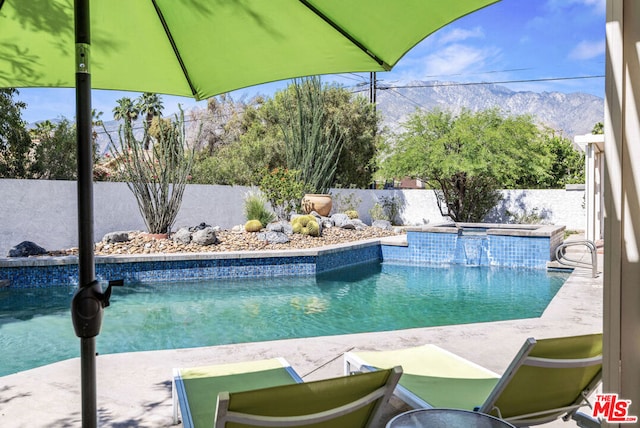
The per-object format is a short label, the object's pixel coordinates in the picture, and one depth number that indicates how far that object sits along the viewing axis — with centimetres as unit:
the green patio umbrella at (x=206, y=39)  194
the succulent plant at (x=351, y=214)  1642
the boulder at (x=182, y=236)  1026
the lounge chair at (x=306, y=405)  148
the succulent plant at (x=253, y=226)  1166
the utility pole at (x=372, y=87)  2546
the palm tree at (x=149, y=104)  3000
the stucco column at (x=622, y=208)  108
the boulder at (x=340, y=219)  1402
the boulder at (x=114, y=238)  1023
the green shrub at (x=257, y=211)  1257
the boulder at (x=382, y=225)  1549
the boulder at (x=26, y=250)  895
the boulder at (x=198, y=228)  1119
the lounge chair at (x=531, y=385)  197
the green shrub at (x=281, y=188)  1356
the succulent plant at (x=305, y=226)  1185
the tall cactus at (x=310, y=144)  1627
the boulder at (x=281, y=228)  1154
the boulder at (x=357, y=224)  1426
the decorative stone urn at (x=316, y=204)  1448
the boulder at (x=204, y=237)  1023
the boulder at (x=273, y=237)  1081
